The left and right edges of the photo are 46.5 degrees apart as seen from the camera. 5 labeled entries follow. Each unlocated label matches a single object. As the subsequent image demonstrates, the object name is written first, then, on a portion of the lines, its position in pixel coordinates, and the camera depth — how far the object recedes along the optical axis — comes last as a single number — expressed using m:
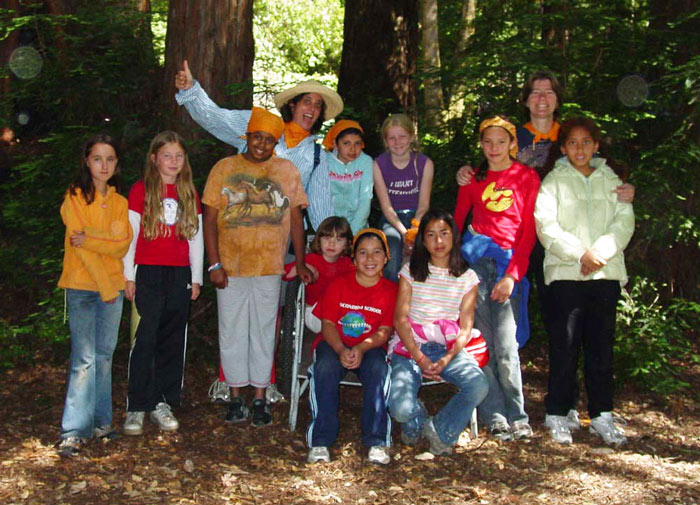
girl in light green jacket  5.36
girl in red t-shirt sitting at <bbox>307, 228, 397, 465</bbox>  5.07
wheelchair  5.46
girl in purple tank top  5.88
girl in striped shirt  5.19
